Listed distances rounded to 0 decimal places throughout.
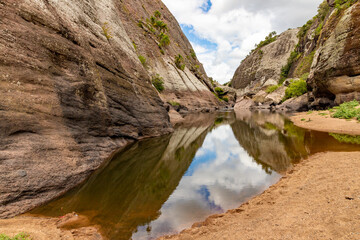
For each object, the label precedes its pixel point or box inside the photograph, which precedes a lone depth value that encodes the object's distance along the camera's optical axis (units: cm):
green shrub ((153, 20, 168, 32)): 5121
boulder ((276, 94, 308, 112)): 3634
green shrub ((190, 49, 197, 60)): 7072
